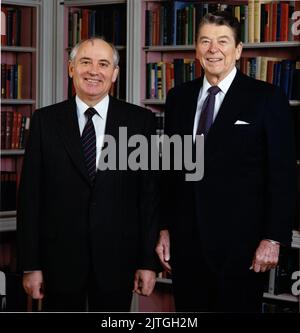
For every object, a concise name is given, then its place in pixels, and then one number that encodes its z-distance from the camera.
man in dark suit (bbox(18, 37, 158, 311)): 2.60
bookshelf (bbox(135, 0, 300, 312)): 4.05
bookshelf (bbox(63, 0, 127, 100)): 4.41
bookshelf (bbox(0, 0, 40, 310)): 4.59
